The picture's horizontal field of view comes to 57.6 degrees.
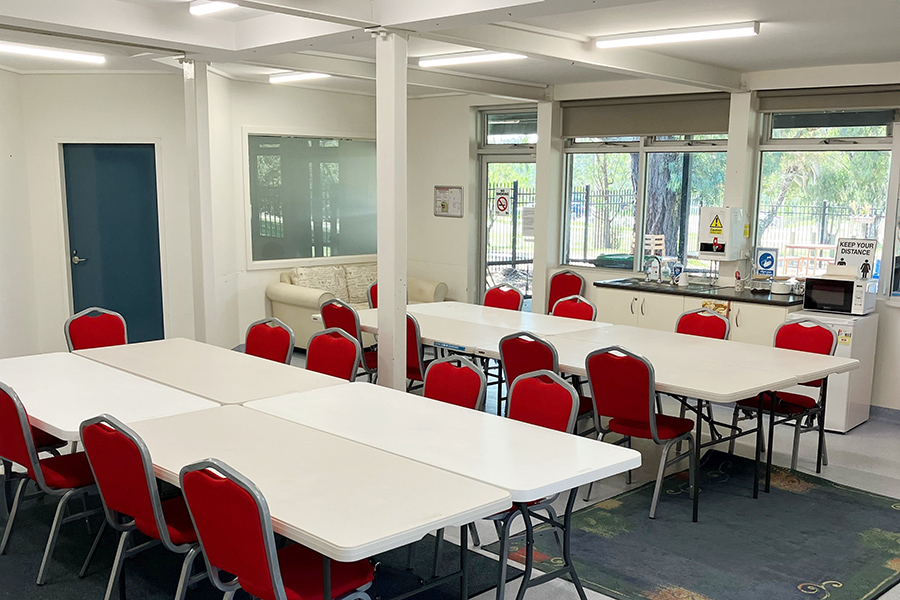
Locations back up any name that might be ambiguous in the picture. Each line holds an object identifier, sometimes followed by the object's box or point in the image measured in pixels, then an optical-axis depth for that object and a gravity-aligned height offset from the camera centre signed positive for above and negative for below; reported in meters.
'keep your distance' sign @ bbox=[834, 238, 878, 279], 6.52 -0.43
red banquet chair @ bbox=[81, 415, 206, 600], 2.90 -1.08
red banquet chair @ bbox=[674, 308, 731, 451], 5.89 -0.91
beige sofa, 8.23 -1.02
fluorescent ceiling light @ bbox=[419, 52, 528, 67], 6.31 +1.09
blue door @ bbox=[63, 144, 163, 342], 8.26 -0.37
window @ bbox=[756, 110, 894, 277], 6.90 +0.16
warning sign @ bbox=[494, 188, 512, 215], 9.48 -0.03
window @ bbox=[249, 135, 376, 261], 8.92 -0.02
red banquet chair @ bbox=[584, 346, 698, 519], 4.39 -1.10
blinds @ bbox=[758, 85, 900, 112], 6.66 +0.86
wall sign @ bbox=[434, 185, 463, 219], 9.54 -0.05
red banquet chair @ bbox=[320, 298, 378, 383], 6.00 -0.92
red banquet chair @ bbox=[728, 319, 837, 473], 5.27 -1.28
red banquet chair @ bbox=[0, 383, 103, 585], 3.50 -1.26
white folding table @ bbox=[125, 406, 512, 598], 2.43 -0.98
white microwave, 6.29 -0.73
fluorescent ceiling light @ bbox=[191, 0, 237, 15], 5.09 +1.17
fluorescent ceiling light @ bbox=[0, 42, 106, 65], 6.49 +1.13
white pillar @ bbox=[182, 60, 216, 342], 6.38 +0.02
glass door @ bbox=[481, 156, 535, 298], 9.39 -0.37
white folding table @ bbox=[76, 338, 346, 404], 4.18 -0.98
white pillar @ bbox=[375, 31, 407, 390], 4.88 -0.05
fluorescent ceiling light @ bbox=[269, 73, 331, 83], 7.98 +1.17
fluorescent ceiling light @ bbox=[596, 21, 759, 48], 5.12 +1.07
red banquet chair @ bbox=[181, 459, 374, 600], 2.45 -1.08
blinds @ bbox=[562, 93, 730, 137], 7.62 +0.82
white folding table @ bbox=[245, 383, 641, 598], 2.91 -0.97
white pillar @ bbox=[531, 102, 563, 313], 8.66 +0.00
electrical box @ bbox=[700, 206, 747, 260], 7.25 -0.29
